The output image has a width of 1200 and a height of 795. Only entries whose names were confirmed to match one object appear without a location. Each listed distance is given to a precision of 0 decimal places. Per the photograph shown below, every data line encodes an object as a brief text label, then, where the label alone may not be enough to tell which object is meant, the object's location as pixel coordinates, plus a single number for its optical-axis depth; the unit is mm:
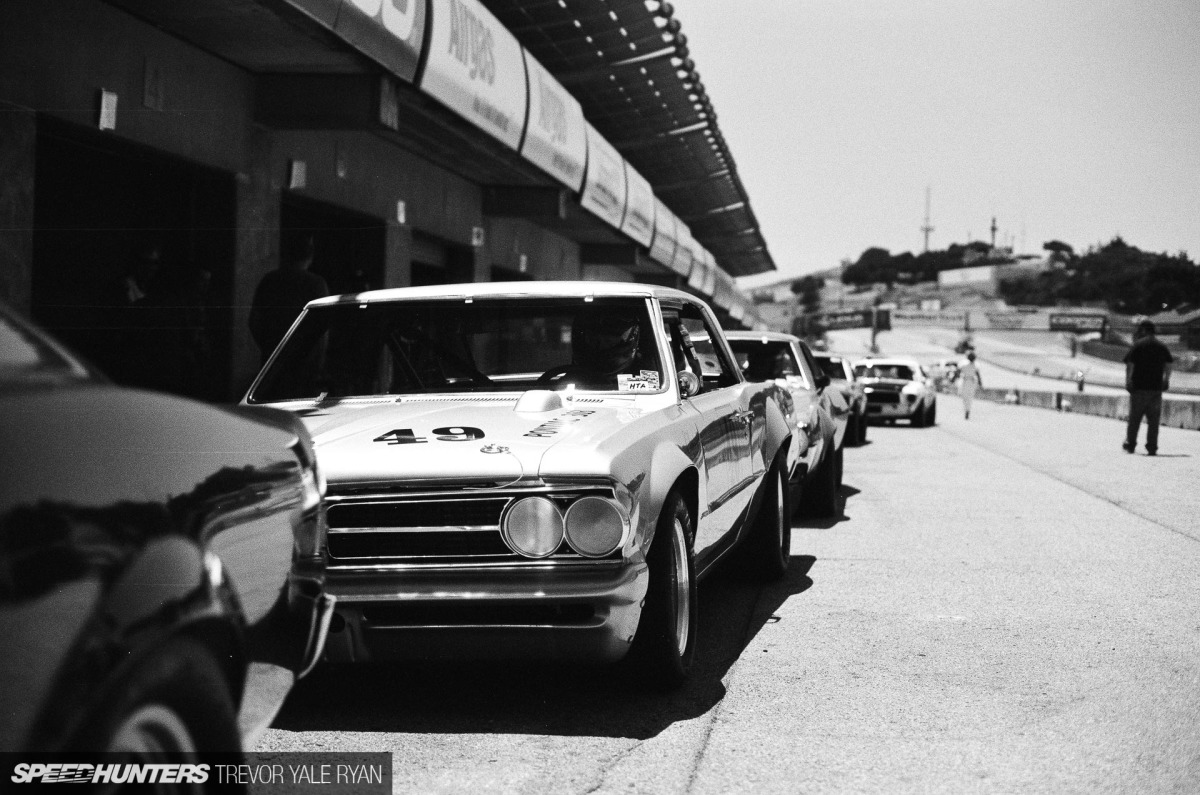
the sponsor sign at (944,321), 195250
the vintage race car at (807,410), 9797
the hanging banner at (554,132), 15719
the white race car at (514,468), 4328
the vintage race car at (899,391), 27359
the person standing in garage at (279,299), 8000
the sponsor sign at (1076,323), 184250
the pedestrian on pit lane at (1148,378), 18609
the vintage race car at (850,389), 19066
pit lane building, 8547
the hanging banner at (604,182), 19938
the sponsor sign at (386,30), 9719
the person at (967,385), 33031
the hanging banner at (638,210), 23766
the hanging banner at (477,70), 11758
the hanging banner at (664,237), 28008
